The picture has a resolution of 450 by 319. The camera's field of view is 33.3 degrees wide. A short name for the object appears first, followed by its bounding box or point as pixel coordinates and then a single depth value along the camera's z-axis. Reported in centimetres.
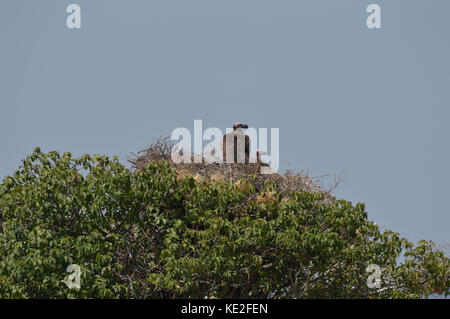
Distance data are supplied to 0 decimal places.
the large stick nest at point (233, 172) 2044
